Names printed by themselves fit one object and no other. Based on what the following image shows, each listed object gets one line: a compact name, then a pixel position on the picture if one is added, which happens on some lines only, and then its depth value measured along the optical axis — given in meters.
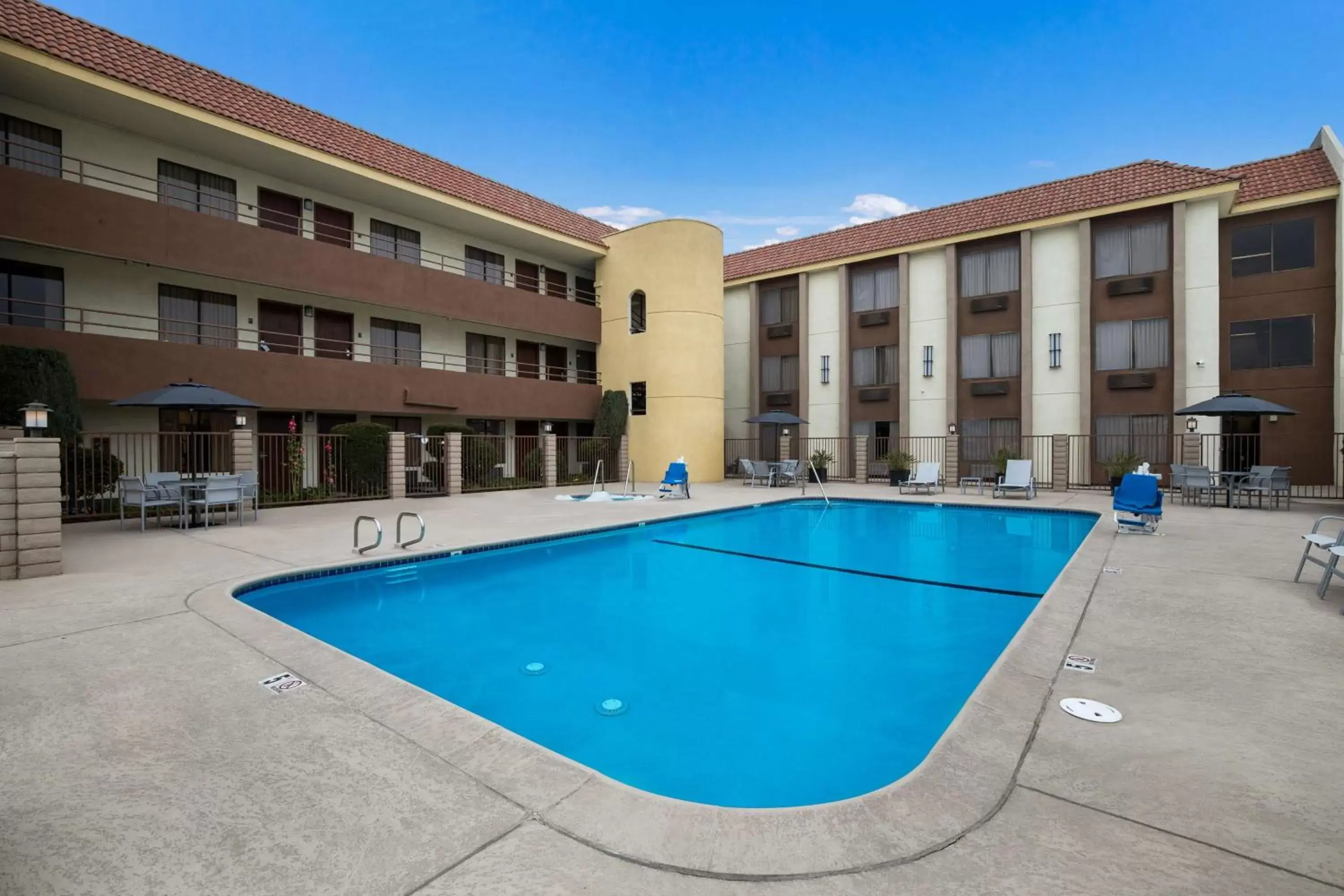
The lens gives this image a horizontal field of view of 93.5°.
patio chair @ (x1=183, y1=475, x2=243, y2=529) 10.88
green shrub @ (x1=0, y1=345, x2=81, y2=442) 11.02
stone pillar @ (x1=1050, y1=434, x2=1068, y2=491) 18.75
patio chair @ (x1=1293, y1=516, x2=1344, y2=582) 5.99
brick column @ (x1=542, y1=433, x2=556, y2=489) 20.20
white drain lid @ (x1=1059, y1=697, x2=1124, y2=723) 3.46
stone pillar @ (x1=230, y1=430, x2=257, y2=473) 13.06
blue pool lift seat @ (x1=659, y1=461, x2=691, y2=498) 16.72
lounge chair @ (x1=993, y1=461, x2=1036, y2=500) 16.08
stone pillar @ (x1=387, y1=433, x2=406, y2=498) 15.97
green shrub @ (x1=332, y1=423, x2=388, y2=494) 15.61
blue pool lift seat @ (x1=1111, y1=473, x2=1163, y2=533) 10.26
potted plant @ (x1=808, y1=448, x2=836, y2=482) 22.84
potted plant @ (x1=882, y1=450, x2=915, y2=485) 19.95
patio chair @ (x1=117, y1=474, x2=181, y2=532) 10.38
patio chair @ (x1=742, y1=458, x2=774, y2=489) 20.25
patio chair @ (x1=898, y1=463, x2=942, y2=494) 17.62
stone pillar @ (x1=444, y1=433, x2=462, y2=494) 17.34
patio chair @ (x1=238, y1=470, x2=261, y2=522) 11.80
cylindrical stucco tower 22.52
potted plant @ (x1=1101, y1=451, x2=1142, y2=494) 16.91
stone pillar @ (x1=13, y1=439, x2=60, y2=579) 6.83
